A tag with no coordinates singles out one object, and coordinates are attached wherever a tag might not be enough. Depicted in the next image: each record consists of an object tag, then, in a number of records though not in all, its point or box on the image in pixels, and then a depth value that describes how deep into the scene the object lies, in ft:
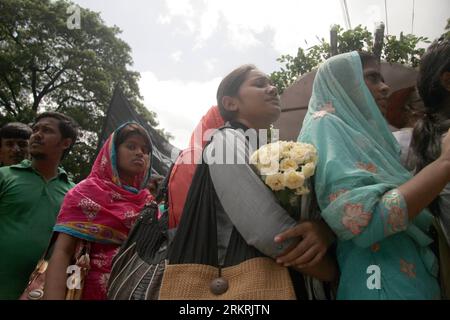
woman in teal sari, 3.78
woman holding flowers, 3.96
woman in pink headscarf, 6.20
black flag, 15.30
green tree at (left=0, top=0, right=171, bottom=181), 44.93
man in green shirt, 7.27
